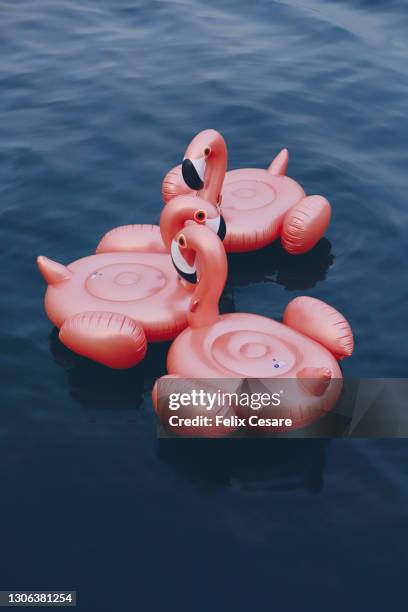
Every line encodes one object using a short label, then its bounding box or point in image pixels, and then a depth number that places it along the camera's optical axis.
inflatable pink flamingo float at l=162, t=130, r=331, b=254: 10.17
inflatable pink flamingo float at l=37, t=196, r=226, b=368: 8.59
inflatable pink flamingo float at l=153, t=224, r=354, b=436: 8.00
